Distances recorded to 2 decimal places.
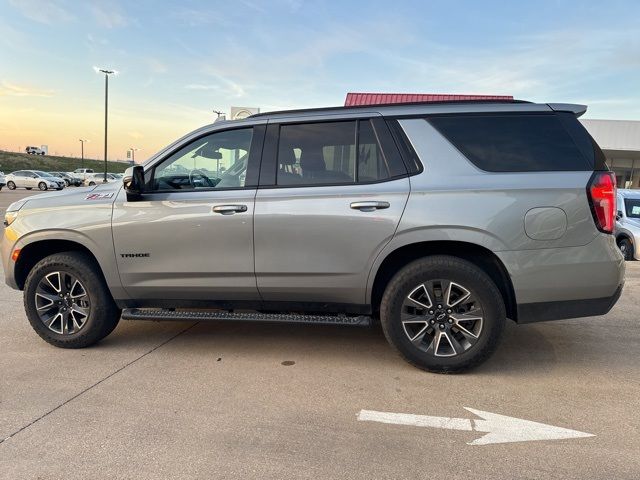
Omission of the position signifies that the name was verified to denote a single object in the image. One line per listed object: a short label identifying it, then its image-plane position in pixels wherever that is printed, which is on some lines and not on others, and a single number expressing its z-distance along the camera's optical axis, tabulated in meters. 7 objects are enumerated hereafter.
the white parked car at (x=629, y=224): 9.83
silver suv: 3.48
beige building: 27.44
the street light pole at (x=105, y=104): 37.44
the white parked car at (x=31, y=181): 36.94
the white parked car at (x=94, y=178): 46.88
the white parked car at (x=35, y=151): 95.55
